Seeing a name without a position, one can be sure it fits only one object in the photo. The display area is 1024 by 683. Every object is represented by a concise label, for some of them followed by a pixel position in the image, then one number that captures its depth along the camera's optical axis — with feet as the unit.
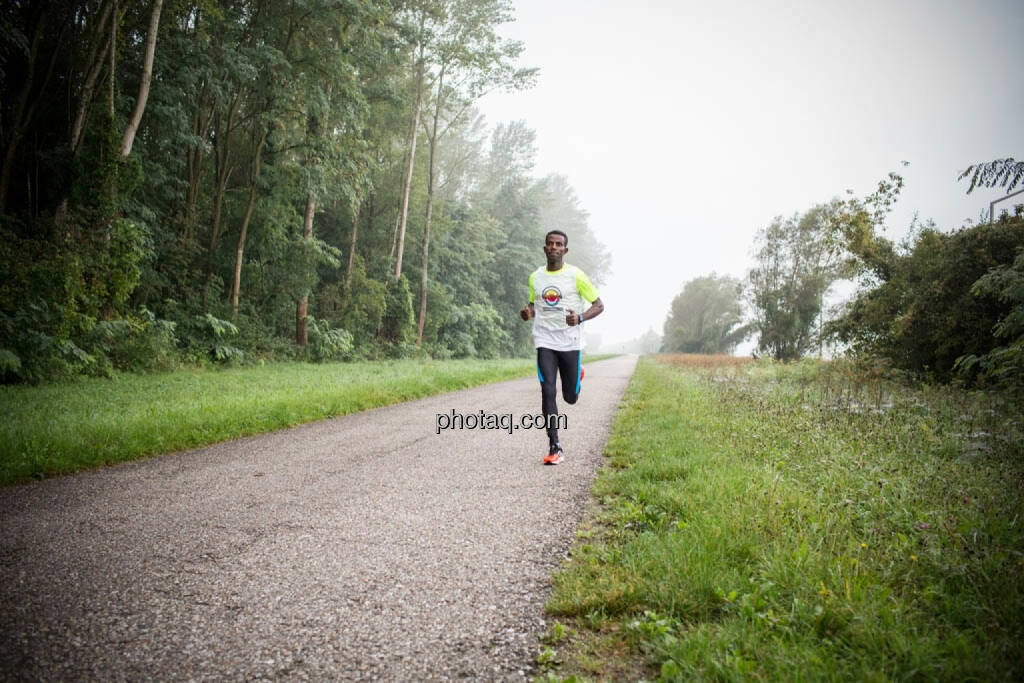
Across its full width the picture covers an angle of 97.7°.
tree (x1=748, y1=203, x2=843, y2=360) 98.89
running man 15.83
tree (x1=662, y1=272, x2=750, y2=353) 183.52
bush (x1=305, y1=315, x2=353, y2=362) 55.06
